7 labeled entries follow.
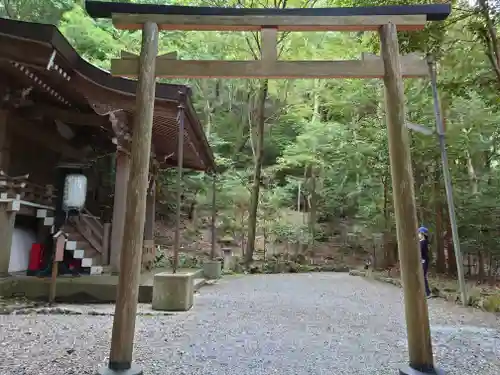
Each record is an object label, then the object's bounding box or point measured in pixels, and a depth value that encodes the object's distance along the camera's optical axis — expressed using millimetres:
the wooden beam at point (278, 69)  3477
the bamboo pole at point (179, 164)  5977
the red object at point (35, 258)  7688
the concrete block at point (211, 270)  11570
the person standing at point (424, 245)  7617
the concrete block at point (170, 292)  5973
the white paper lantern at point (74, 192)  7285
